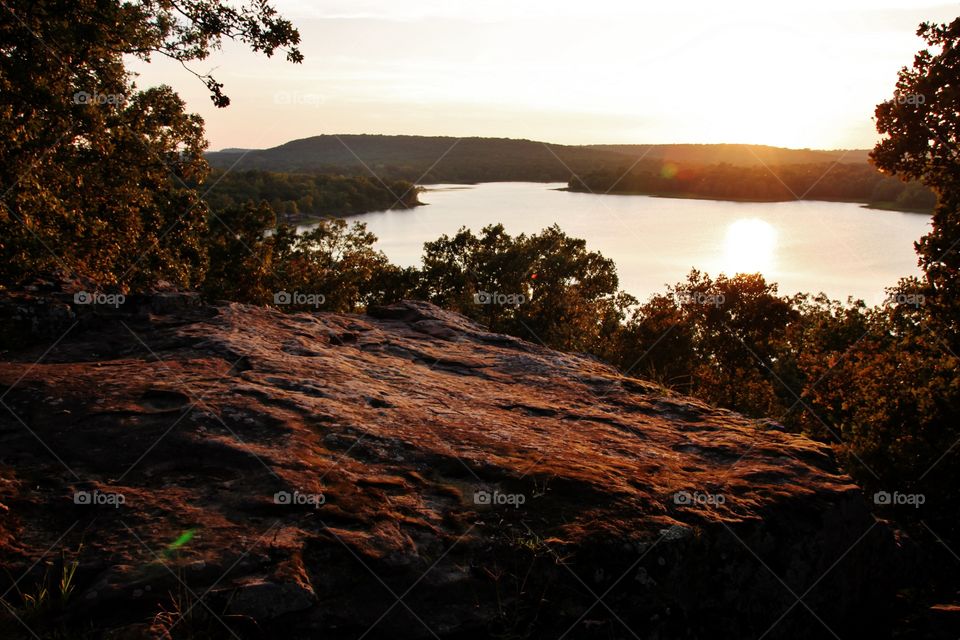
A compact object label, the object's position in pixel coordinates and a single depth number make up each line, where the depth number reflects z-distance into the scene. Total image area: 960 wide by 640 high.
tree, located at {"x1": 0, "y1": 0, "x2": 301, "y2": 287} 13.16
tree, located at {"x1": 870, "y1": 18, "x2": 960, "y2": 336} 16.84
